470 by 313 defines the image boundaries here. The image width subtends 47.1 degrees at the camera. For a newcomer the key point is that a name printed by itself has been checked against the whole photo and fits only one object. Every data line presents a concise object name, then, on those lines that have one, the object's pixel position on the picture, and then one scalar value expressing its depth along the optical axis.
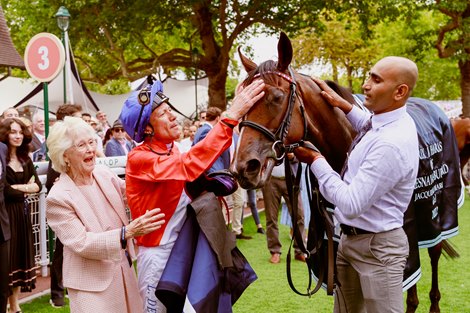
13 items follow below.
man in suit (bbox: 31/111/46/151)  8.11
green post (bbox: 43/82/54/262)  6.01
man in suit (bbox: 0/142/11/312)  4.50
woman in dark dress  5.07
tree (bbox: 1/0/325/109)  16.33
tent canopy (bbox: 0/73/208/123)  13.84
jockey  2.67
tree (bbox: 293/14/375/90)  29.14
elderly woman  2.77
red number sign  5.66
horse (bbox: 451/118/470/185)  9.84
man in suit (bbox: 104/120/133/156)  7.73
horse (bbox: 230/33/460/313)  2.61
